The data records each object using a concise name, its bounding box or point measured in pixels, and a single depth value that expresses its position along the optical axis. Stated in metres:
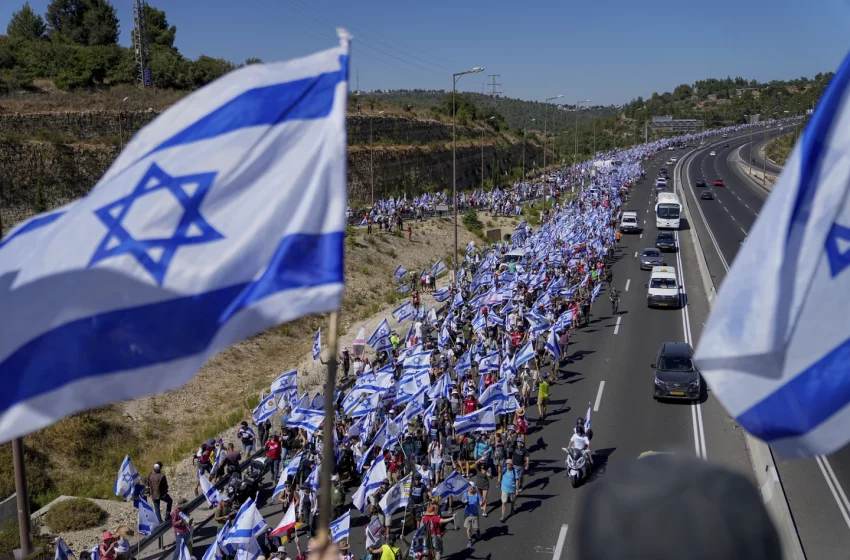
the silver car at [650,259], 43.58
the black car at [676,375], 23.36
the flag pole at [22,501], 9.82
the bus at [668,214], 54.48
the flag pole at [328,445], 4.00
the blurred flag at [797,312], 4.19
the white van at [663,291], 34.53
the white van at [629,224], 56.50
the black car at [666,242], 48.91
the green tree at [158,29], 82.88
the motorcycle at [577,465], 17.94
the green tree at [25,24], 76.62
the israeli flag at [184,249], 4.75
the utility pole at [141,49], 55.05
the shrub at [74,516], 18.38
